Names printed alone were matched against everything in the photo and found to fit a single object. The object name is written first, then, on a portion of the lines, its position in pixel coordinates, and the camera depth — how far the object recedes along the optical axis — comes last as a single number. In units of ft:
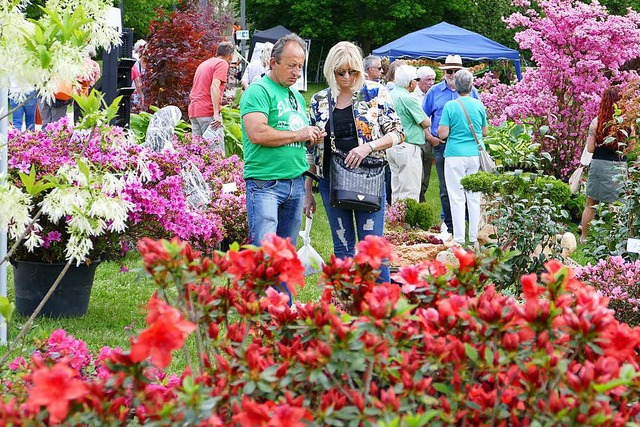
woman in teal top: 29.40
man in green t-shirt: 16.79
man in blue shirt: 33.30
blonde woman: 17.76
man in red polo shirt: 35.42
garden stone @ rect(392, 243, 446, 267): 25.91
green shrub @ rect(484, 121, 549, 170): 29.37
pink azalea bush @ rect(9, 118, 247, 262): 18.22
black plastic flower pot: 19.19
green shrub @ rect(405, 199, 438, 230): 31.17
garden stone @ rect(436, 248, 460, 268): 25.66
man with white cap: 39.42
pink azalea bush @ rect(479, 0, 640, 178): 38.65
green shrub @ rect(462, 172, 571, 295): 19.89
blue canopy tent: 68.13
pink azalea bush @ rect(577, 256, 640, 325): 17.53
